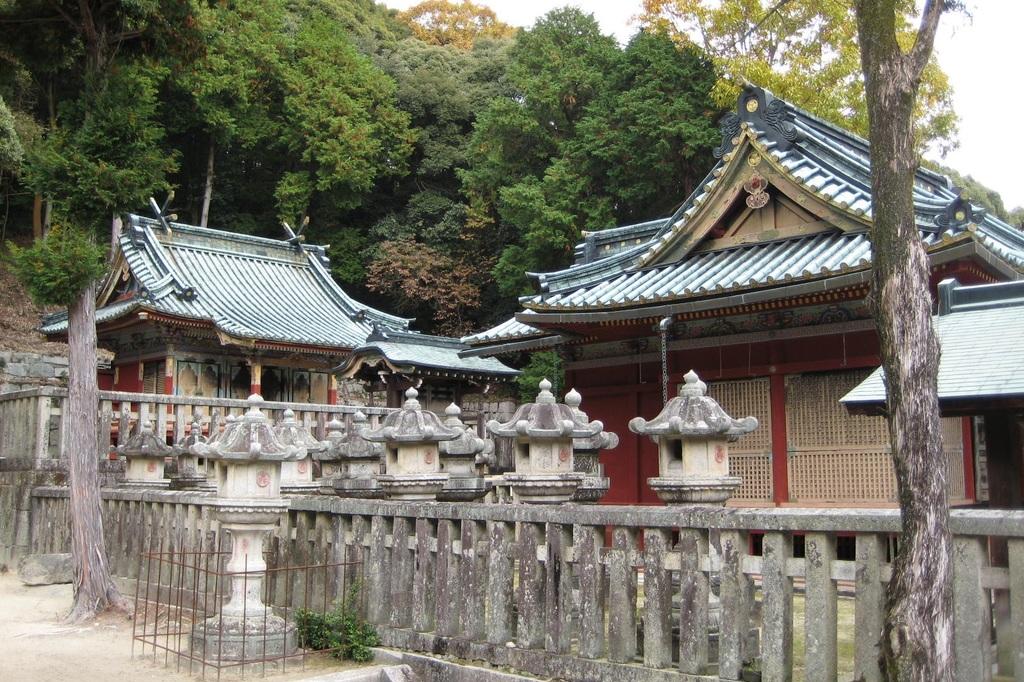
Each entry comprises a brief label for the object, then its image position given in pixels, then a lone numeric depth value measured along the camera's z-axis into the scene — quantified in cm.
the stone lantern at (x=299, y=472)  1186
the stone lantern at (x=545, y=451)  811
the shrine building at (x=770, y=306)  1234
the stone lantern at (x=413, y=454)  951
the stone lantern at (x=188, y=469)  1380
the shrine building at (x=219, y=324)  2377
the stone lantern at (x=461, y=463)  1030
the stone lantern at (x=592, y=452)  960
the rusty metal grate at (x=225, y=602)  831
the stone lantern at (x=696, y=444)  725
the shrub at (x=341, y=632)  853
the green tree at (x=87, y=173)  1087
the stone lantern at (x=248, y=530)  840
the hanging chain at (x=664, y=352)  1324
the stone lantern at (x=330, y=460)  1200
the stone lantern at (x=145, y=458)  1288
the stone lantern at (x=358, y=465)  1060
